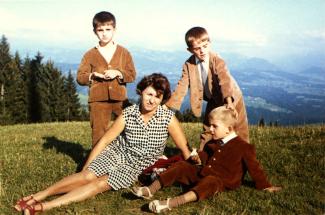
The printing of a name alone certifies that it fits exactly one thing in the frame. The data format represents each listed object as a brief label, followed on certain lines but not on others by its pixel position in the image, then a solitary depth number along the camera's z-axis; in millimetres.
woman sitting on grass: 6578
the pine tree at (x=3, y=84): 70438
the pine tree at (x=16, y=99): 74312
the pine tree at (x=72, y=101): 85688
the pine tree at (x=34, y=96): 80962
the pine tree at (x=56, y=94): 82438
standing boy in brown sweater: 8102
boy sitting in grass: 6398
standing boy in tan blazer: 7395
